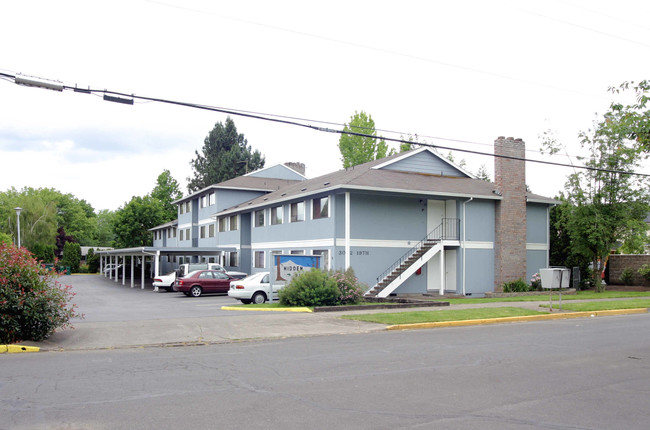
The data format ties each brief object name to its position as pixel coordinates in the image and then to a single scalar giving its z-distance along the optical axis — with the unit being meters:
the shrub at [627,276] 35.25
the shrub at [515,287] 28.62
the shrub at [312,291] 20.50
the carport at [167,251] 37.19
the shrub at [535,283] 29.33
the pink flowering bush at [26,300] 12.00
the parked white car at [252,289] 23.81
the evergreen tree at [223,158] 71.50
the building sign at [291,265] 22.12
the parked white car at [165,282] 35.31
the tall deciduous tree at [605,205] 29.88
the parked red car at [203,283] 30.08
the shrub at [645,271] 33.94
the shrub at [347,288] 21.22
